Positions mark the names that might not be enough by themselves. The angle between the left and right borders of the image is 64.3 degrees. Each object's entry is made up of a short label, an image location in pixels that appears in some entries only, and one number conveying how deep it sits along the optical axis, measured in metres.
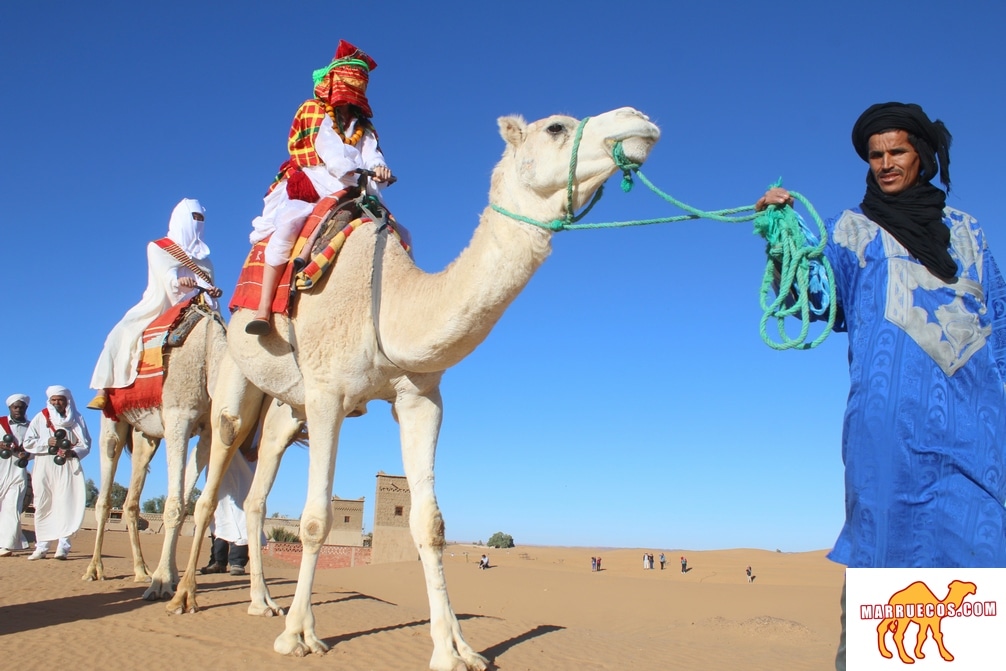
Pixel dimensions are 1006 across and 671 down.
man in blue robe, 2.91
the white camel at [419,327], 4.71
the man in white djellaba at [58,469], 12.77
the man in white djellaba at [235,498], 10.79
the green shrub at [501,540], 64.94
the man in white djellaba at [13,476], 13.81
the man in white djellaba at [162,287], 9.73
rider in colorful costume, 6.38
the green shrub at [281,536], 41.47
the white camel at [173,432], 8.15
